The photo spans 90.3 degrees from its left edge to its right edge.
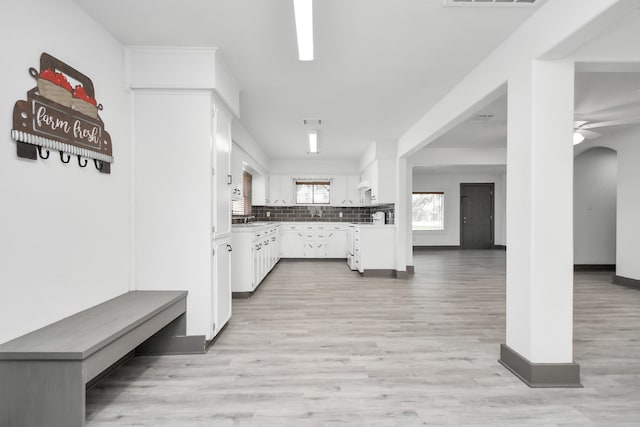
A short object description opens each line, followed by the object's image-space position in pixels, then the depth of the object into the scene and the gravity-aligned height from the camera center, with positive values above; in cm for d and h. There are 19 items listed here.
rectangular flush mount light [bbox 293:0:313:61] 179 +115
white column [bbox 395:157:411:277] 614 -3
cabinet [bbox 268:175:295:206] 845 +60
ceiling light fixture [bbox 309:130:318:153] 509 +124
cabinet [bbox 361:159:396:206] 630 +62
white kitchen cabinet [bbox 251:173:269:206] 796 +57
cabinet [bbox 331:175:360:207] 855 +62
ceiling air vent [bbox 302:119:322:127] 483 +139
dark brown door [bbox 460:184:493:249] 1098 -6
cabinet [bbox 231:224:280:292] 470 -73
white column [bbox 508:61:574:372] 222 +0
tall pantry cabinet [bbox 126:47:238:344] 278 +22
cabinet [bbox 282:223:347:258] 830 -74
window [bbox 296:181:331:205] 884 +52
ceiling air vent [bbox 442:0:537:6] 206 +137
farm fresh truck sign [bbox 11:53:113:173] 177 +58
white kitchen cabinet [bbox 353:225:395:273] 634 -70
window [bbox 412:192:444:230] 1105 +4
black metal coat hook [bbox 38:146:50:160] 186 +34
